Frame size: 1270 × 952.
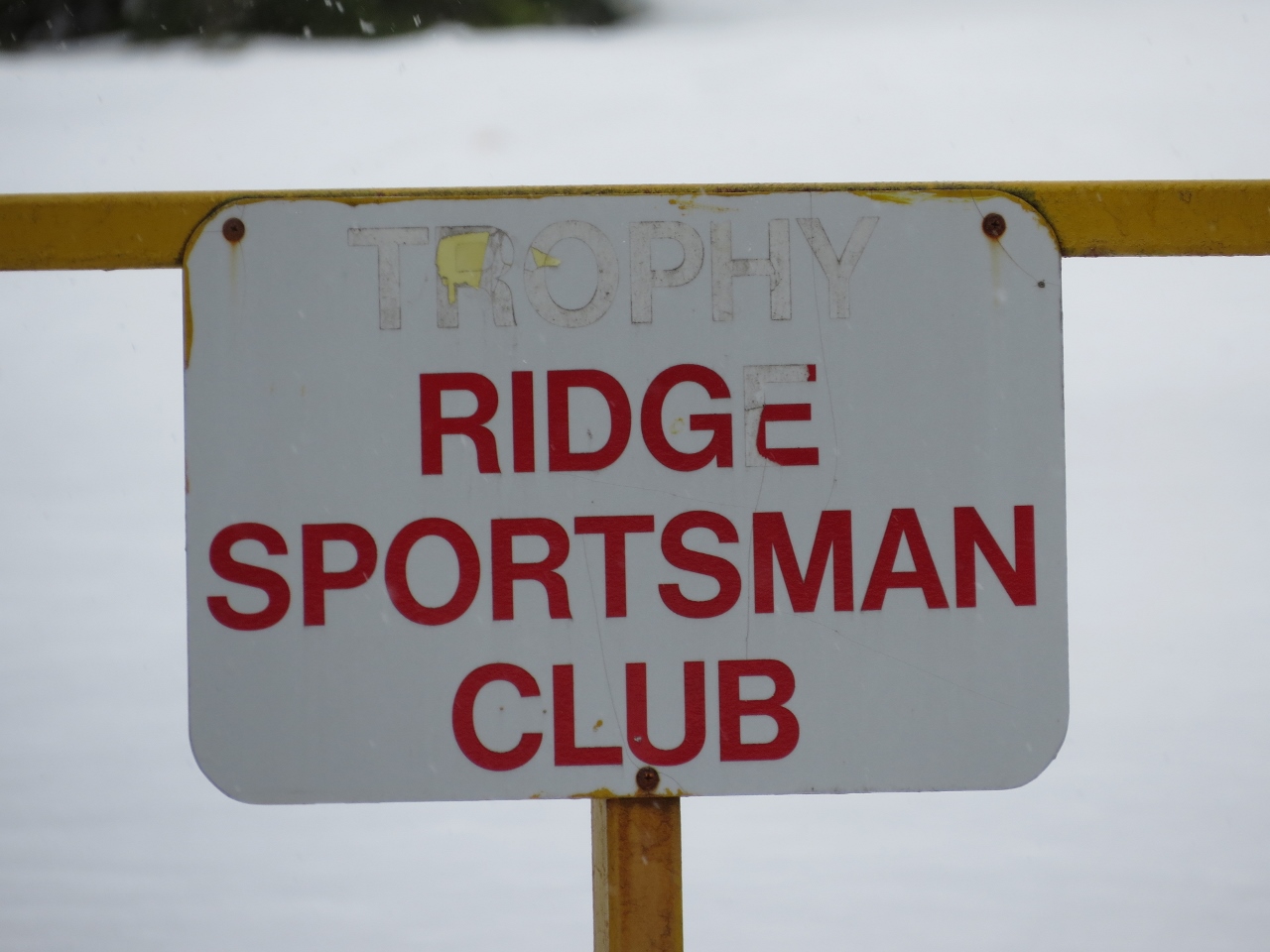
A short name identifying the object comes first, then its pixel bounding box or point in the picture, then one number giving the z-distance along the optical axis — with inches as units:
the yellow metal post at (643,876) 167.2
